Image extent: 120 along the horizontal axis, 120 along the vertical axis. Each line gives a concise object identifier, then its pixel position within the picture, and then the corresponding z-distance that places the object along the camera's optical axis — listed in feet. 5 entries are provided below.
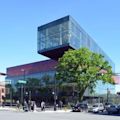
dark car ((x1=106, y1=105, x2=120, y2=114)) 73.22
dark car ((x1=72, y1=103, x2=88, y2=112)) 79.66
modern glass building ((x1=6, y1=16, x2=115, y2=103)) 115.54
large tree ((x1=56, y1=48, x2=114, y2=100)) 98.52
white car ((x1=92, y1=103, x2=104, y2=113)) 79.74
